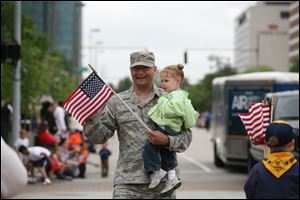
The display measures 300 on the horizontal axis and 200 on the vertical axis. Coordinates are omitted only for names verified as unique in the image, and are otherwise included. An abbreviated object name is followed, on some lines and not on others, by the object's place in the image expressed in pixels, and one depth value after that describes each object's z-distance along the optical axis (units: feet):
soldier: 22.11
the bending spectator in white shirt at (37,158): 67.78
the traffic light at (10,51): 77.45
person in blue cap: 20.33
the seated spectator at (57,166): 71.66
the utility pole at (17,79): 81.71
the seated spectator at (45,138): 75.15
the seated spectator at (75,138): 78.10
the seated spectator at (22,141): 70.65
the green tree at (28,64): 110.63
